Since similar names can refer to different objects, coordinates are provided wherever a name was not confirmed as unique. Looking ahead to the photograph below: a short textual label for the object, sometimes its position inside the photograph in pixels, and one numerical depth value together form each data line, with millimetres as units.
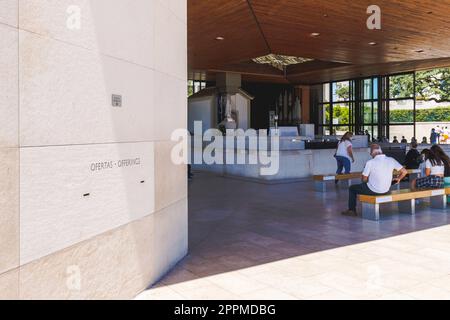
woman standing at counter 14219
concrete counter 15211
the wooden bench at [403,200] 8570
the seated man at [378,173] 8625
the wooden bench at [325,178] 12602
